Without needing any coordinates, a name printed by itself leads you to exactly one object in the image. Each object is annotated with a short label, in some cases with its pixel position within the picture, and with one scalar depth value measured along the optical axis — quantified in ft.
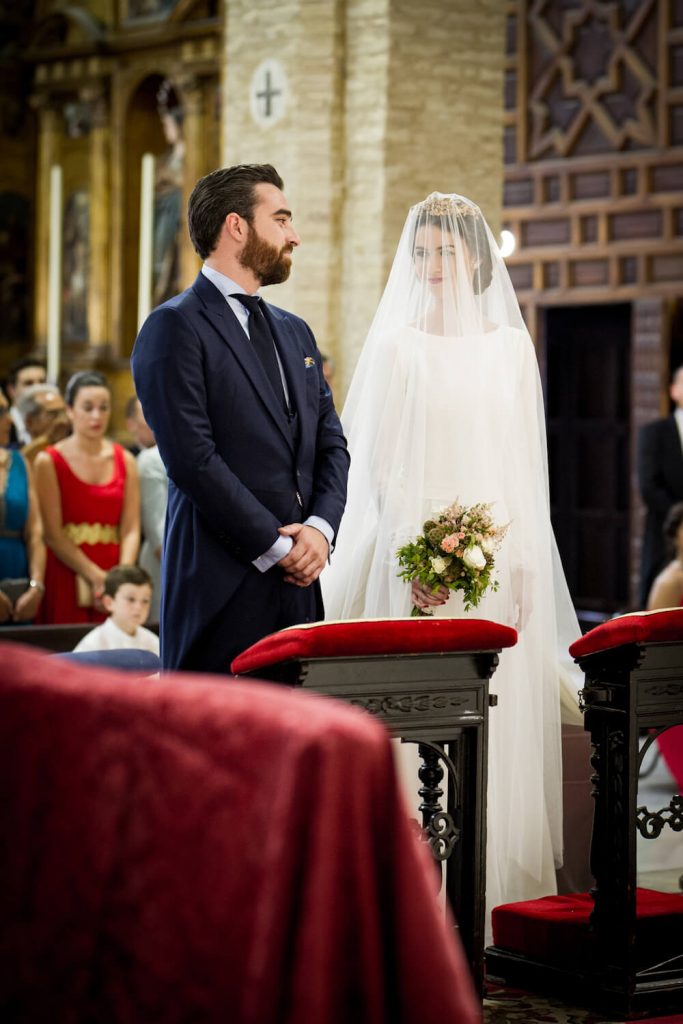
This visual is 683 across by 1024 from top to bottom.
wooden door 39.32
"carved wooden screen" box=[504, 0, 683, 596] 35.94
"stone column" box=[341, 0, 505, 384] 27.53
